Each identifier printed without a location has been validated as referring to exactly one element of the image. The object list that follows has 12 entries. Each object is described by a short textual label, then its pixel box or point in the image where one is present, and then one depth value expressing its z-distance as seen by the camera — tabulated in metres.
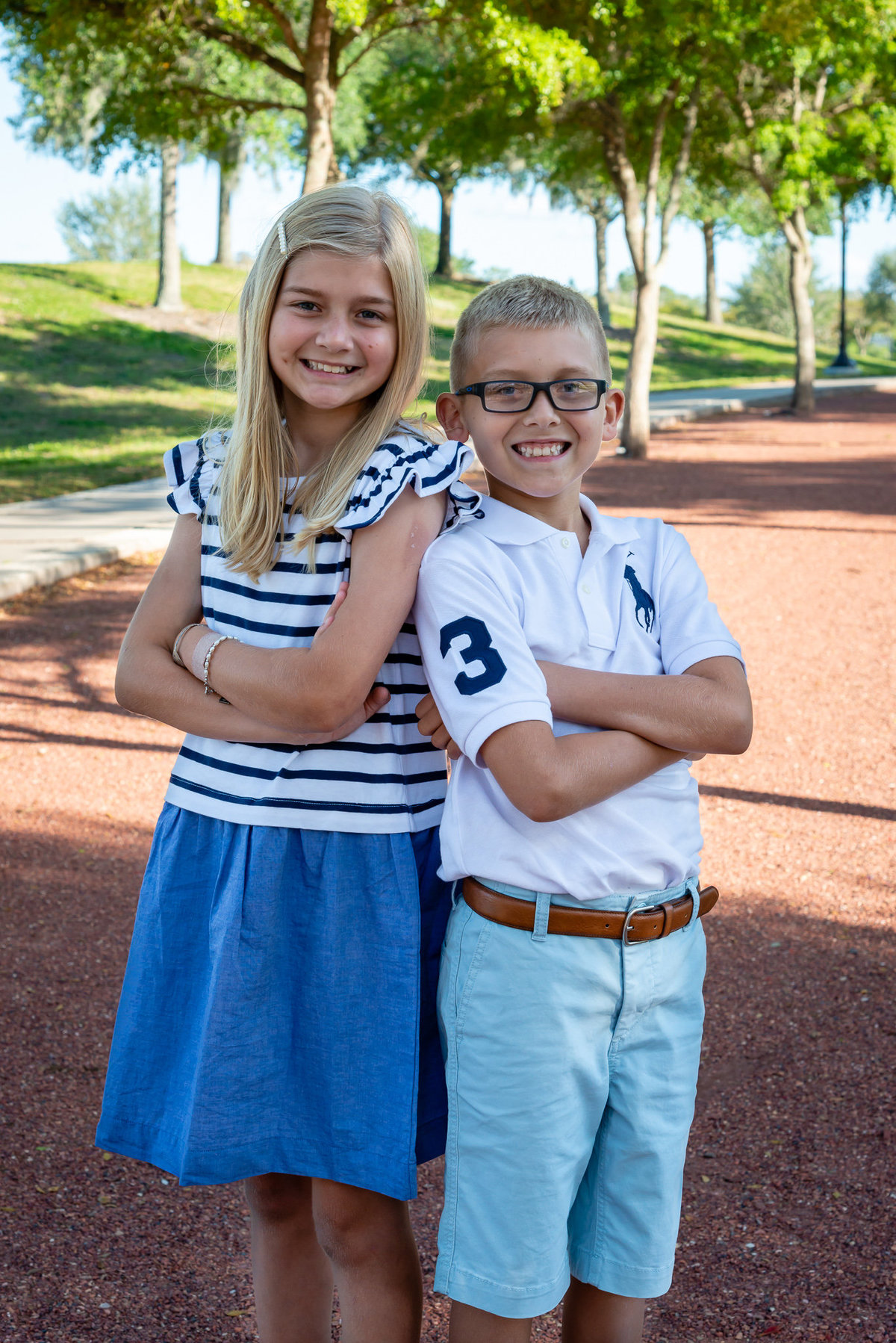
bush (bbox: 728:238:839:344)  78.44
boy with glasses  1.71
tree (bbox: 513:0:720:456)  14.04
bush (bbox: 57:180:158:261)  73.19
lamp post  34.03
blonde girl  1.82
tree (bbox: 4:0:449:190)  10.86
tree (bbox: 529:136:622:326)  37.59
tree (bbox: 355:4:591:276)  11.82
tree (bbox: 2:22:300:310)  12.12
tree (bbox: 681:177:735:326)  40.16
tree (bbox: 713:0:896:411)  15.27
